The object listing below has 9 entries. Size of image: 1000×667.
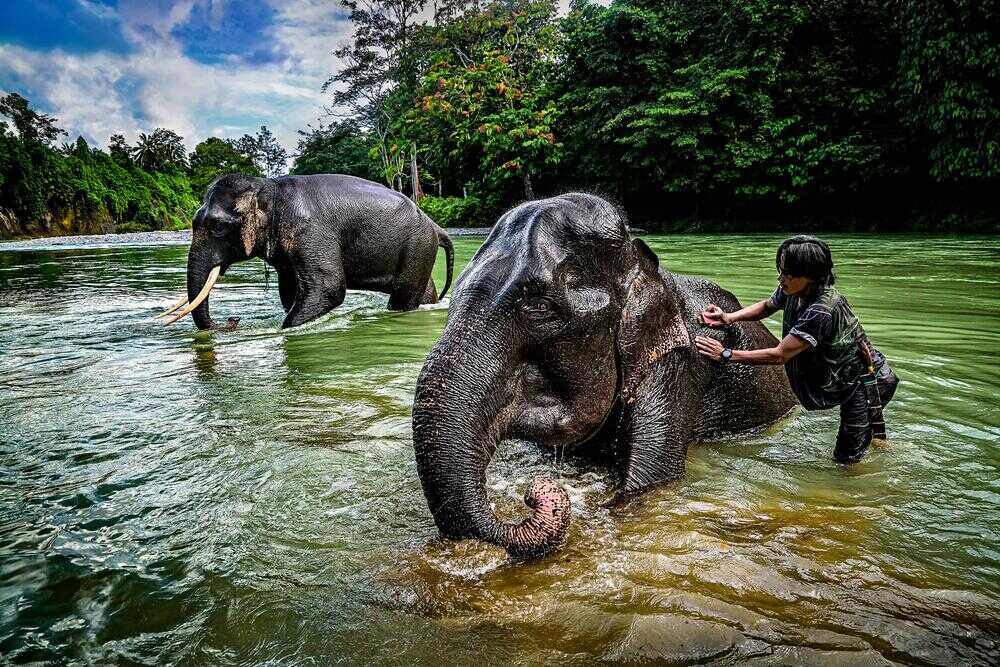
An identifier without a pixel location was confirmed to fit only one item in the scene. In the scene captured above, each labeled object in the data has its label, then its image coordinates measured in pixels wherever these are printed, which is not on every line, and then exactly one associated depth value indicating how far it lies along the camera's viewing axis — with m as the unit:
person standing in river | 2.98
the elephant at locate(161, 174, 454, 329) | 6.85
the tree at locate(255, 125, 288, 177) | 94.94
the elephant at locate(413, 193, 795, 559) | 2.05
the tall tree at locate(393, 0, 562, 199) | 30.58
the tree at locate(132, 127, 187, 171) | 65.88
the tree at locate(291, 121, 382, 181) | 57.66
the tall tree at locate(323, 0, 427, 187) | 39.84
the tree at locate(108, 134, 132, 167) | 60.56
